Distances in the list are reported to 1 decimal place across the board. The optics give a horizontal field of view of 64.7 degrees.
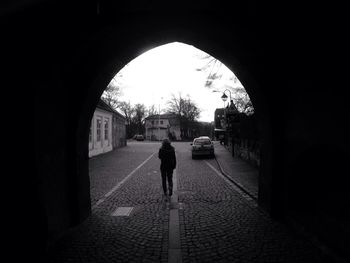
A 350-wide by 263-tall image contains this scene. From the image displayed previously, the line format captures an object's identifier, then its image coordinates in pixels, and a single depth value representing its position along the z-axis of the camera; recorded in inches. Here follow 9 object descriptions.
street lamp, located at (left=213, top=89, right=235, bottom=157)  739.4
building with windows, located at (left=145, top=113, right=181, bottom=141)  3006.9
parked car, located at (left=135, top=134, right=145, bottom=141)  2596.0
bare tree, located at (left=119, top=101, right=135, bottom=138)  3218.5
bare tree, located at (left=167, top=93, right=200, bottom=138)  2731.3
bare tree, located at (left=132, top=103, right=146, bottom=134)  3321.9
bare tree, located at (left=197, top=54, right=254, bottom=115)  376.1
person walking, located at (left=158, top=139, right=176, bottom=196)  323.0
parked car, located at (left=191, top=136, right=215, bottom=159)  790.5
